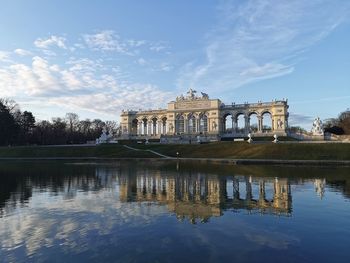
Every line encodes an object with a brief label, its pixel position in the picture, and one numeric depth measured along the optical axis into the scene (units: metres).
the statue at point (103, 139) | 110.06
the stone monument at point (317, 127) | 85.44
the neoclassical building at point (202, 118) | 107.56
